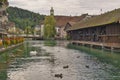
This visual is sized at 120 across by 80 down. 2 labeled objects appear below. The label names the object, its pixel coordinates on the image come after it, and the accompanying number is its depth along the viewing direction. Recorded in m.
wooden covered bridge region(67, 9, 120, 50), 25.44
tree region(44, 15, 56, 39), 71.89
